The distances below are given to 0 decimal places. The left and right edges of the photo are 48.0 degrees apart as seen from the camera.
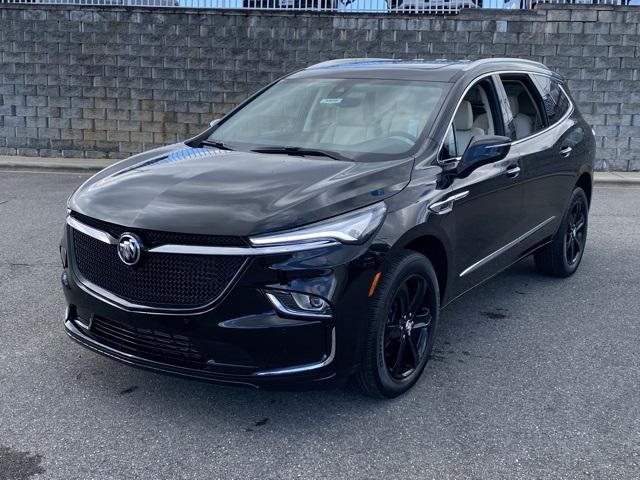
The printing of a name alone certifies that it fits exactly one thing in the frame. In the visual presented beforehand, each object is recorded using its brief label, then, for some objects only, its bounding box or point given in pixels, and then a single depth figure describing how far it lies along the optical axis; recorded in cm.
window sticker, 464
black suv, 317
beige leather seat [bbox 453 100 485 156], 435
